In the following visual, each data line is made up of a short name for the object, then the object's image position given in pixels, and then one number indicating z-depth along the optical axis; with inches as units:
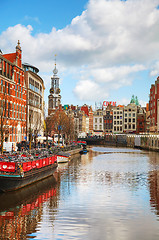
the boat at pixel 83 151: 3384.8
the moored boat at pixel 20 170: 1031.0
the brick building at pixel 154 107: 4190.7
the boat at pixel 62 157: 2110.0
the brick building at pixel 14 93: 2121.1
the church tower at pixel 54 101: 7485.2
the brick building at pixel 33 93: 2802.7
